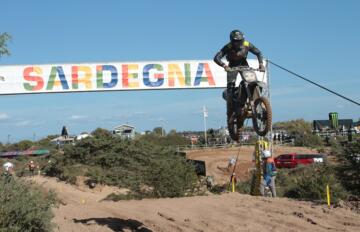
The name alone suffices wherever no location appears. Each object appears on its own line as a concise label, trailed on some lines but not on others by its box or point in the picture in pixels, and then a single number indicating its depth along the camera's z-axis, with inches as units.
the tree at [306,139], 2388.0
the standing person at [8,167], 641.0
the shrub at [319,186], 669.2
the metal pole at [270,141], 764.0
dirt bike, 325.1
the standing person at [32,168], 1154.2
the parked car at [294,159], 1552.7
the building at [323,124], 2587.4
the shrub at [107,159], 1087.6
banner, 859.4
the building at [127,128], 2136.7
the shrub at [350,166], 657.0
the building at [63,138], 2044.8
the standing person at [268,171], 651.3
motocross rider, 338.3
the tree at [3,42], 400.2
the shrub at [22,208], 371.2
